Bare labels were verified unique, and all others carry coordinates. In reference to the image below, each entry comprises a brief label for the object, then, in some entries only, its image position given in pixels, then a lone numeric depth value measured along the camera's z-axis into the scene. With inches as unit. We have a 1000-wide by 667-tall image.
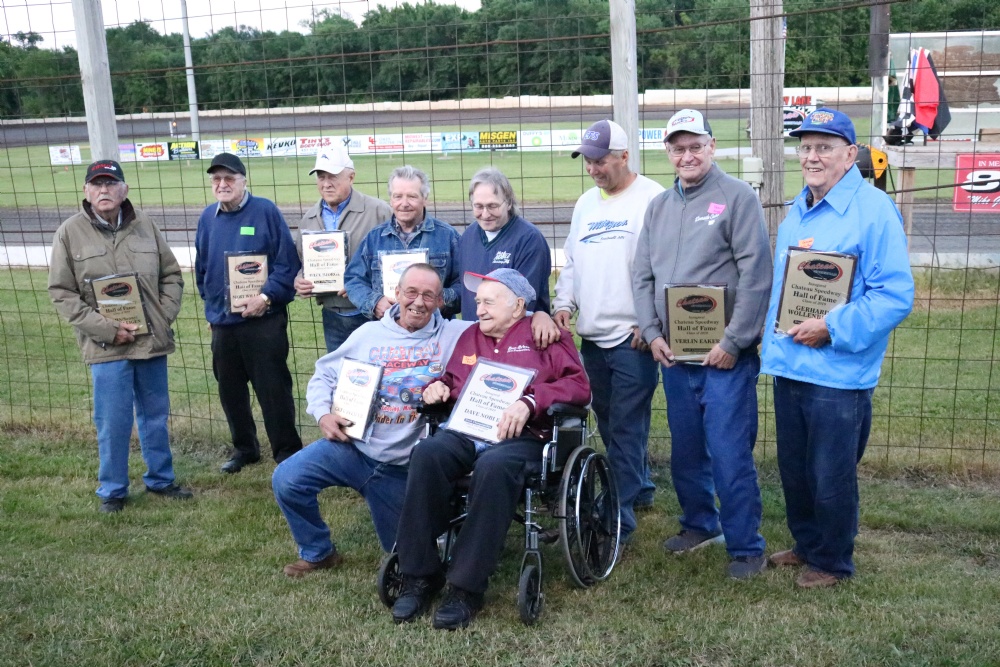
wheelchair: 163.2
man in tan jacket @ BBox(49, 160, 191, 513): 219.9
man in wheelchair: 160.2
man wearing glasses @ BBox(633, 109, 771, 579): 172.2
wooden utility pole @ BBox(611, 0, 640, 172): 213.9
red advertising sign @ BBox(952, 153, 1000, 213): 403.9
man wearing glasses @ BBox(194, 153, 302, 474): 234.5
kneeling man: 181.5
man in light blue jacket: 155.6
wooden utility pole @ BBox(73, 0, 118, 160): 257.0
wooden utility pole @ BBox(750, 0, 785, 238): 243.9
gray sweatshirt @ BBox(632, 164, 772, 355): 171.9
